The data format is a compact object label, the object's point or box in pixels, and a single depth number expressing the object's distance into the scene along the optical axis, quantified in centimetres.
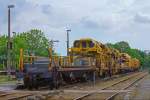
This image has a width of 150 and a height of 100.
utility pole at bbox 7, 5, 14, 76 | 2704
